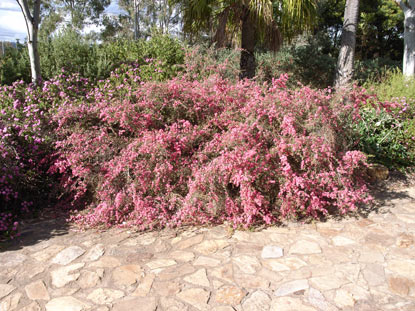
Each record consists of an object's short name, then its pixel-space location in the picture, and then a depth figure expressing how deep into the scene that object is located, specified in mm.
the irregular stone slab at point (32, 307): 2414
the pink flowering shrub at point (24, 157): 3949
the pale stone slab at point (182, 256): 3061
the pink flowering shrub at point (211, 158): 3701
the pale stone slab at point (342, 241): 3221
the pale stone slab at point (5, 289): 2596
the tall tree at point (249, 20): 6953
